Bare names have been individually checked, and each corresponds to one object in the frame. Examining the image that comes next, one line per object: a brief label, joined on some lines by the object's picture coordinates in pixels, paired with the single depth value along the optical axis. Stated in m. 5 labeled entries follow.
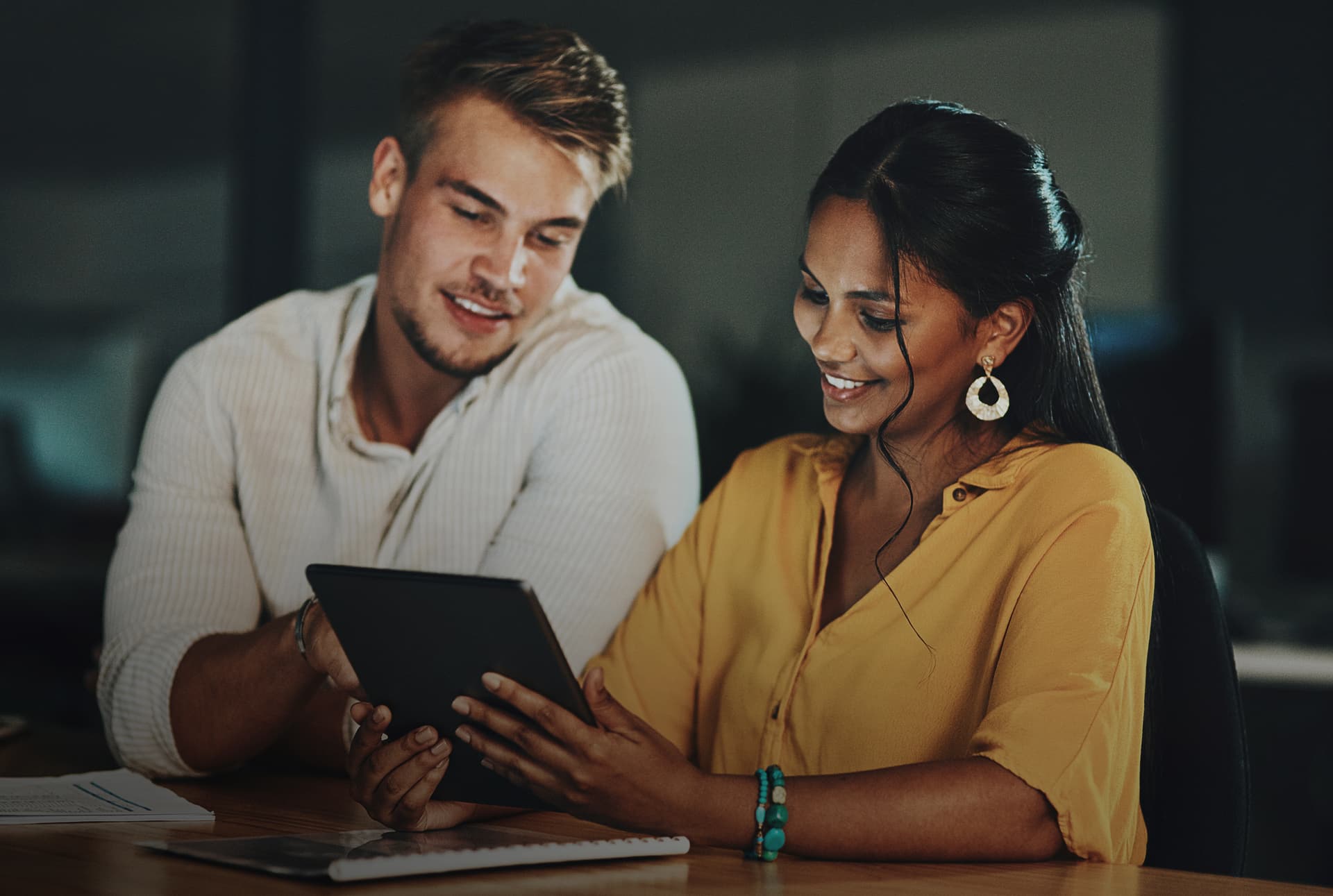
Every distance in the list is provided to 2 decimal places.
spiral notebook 1.14
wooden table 1.13
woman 1.35
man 1.93
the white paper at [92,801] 1.43
